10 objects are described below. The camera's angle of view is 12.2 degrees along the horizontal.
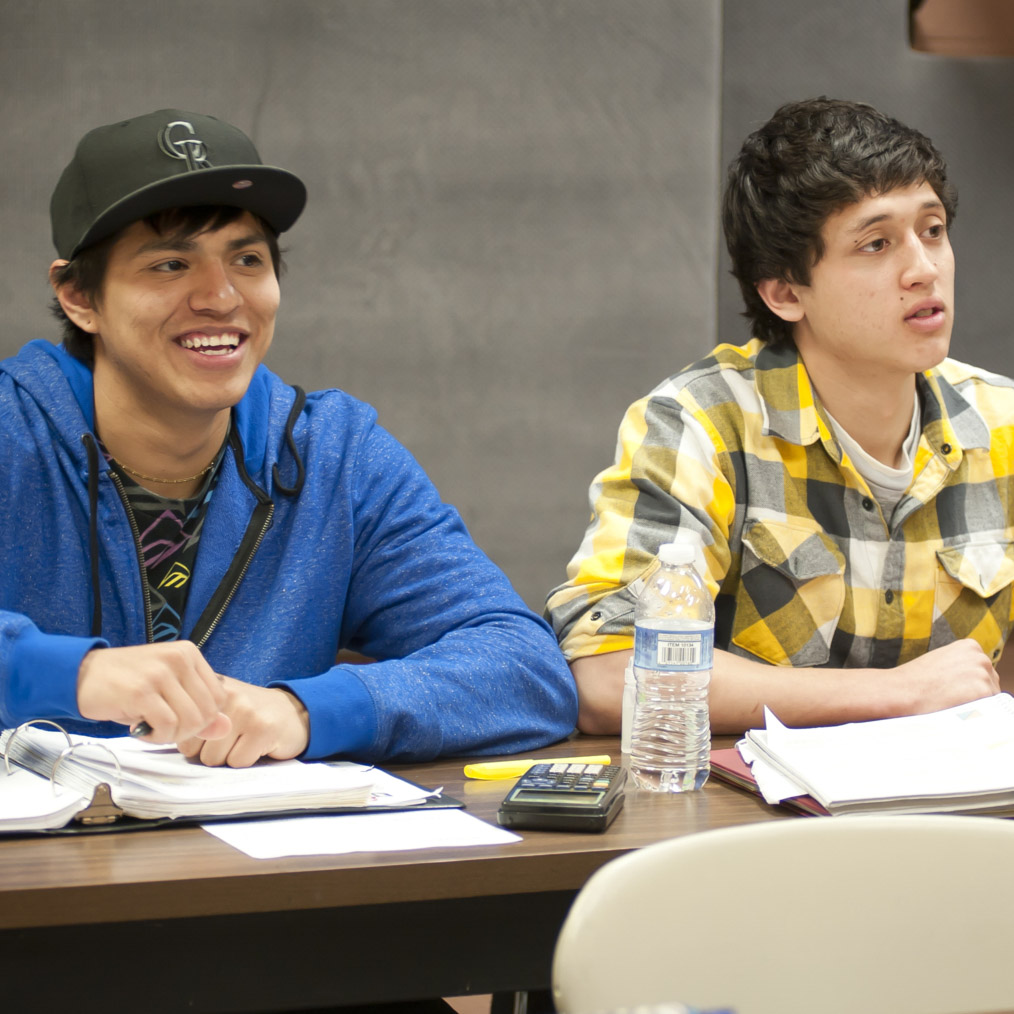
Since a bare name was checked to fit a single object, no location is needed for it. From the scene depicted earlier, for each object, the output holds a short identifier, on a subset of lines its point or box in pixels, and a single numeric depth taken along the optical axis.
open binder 3.81
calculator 3.82
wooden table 3.70
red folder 3.87
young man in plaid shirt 4.36
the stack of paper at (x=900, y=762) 3.87
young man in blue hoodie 4.13
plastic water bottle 3.95
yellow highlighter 3.98
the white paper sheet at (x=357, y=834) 3.76
